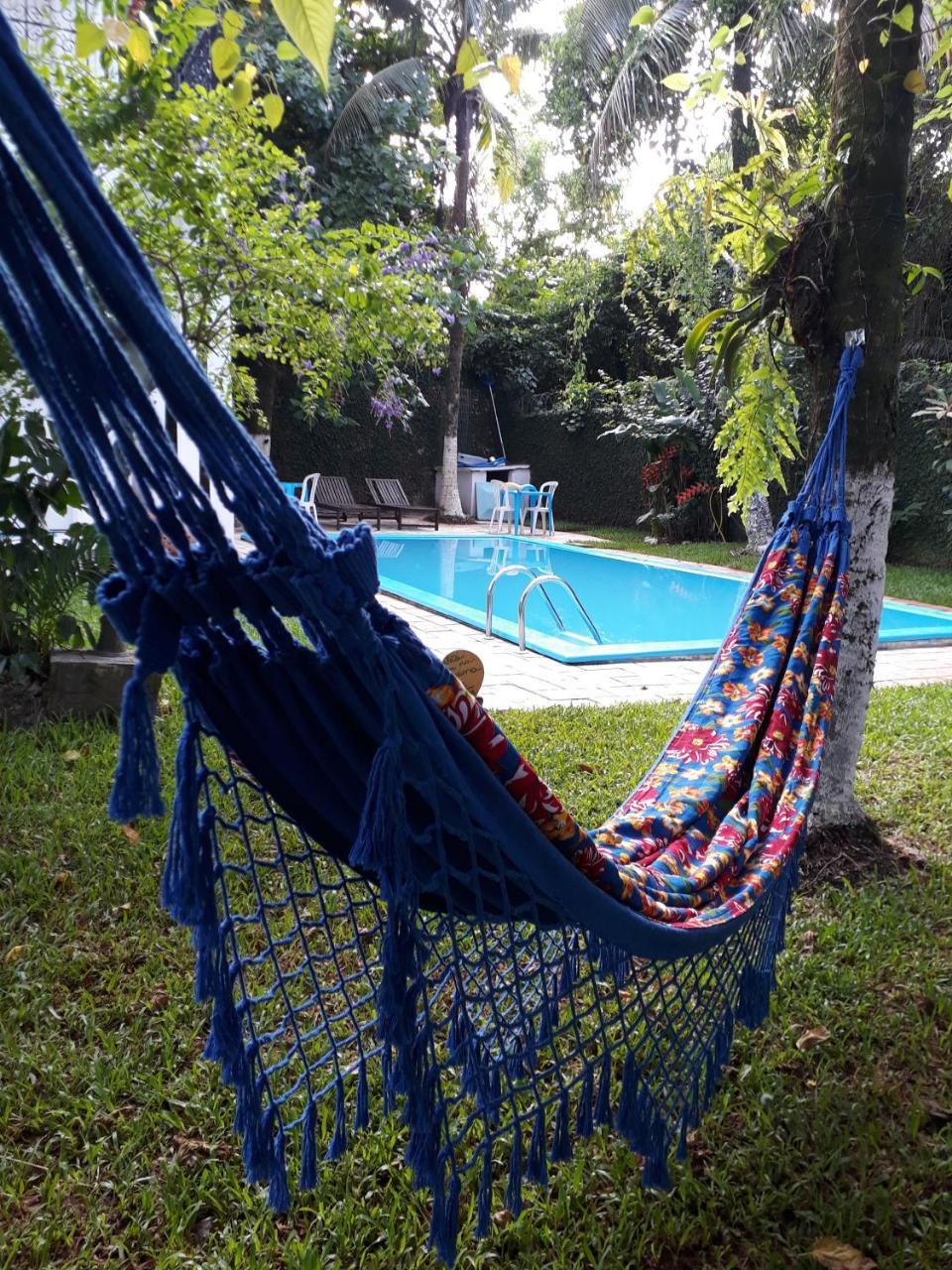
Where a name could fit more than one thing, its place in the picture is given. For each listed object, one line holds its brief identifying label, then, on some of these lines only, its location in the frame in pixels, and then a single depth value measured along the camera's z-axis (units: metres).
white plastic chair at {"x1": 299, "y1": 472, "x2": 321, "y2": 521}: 9.80
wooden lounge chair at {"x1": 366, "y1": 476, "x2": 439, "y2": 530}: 10.71
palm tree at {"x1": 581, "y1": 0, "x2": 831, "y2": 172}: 7.92
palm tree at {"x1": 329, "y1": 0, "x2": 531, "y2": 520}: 9.48
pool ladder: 4.39
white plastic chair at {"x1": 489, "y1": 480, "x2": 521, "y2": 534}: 10.80
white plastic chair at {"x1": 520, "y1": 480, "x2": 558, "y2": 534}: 10.38
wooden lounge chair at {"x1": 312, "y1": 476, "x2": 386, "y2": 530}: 10.51
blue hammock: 0.66
